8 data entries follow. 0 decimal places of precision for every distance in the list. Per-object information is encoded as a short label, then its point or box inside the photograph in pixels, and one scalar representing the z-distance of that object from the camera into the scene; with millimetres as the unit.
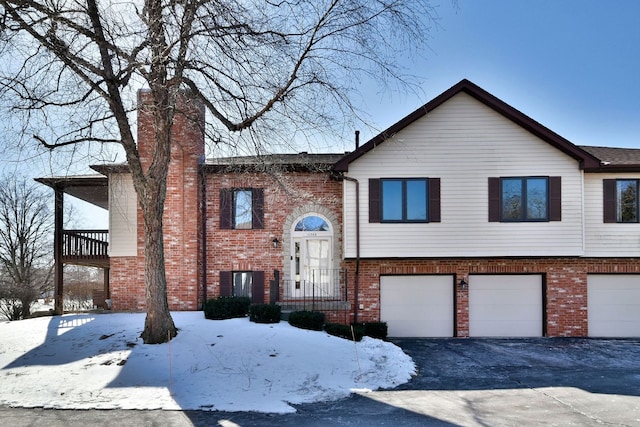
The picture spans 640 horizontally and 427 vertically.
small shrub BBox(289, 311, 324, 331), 12734
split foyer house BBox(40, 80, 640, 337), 14148
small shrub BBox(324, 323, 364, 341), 12602
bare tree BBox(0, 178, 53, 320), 29500
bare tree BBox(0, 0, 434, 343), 8430
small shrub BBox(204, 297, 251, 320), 13320
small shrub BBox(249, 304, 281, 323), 12852
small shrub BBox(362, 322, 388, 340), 13702
